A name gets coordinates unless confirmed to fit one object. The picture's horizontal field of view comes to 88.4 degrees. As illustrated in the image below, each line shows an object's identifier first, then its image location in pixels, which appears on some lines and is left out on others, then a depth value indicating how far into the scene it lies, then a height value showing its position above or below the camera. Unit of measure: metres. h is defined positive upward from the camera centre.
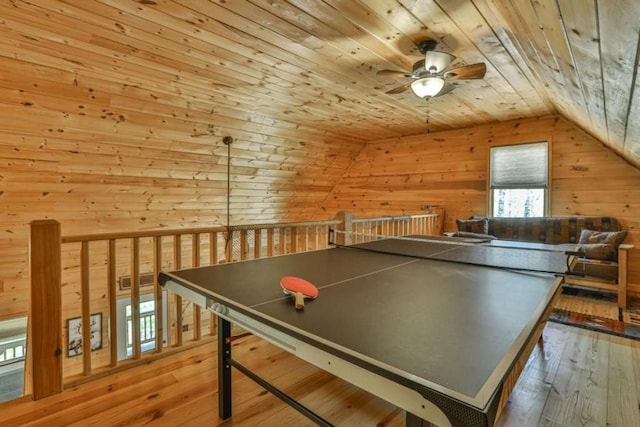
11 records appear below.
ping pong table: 0.72 -0.36
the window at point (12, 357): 4.25 -2.12
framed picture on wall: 4.62 -1.92
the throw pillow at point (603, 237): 3.71 -0.34
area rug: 2.83 -1.06
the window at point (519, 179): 4.68 +0.41
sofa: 3.63 -0.37
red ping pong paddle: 1.15 -0.32
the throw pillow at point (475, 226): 4.77 -0.28
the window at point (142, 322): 5.20 -1.98
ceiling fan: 2.39 +1.02
